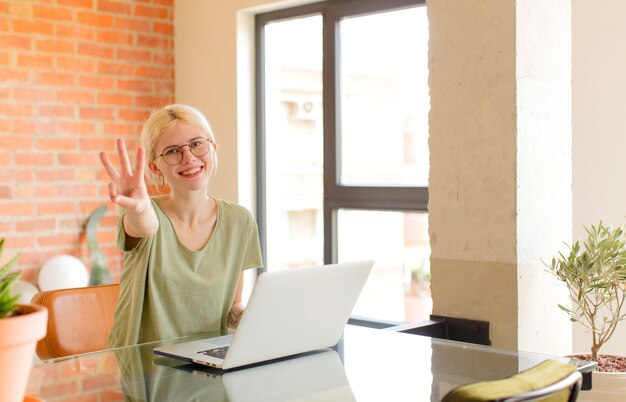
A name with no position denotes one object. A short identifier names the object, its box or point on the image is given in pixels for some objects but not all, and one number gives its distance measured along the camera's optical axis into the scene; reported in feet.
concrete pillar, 8.25
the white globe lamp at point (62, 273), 12.60
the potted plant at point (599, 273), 7.41
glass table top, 4.99
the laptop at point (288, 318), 5.46
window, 12.66
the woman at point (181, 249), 7.34
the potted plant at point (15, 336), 3.61
